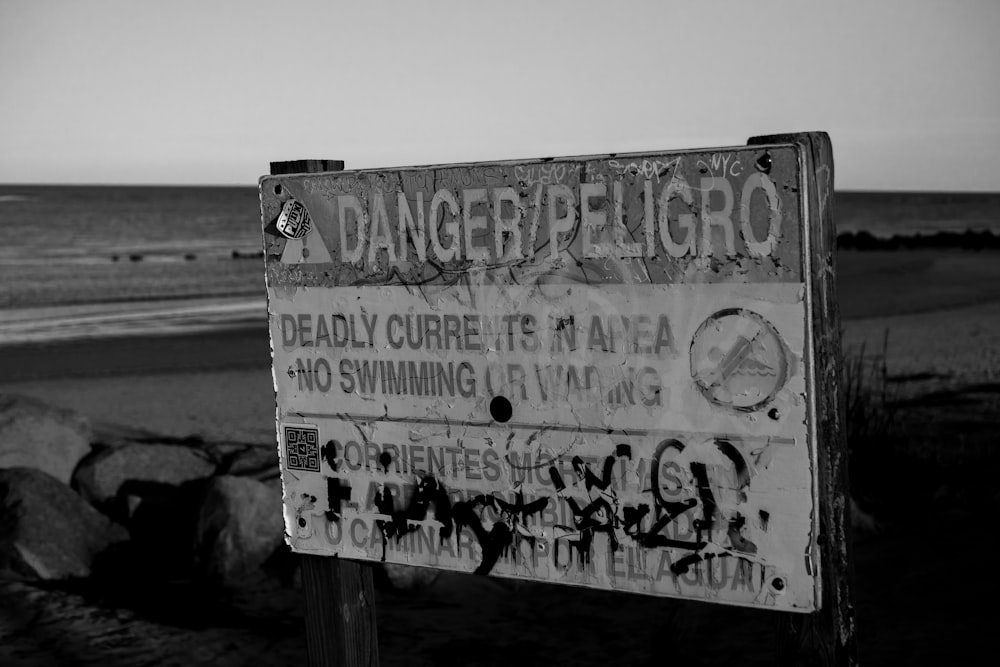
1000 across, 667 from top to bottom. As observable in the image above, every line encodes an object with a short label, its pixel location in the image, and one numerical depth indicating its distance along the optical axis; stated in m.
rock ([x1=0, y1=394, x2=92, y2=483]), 6.32
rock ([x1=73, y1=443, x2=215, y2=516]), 6.08
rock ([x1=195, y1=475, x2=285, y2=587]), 5.21
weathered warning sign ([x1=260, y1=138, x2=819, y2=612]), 2.06
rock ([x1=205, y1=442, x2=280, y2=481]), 6.39
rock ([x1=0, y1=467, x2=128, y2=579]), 5.23
